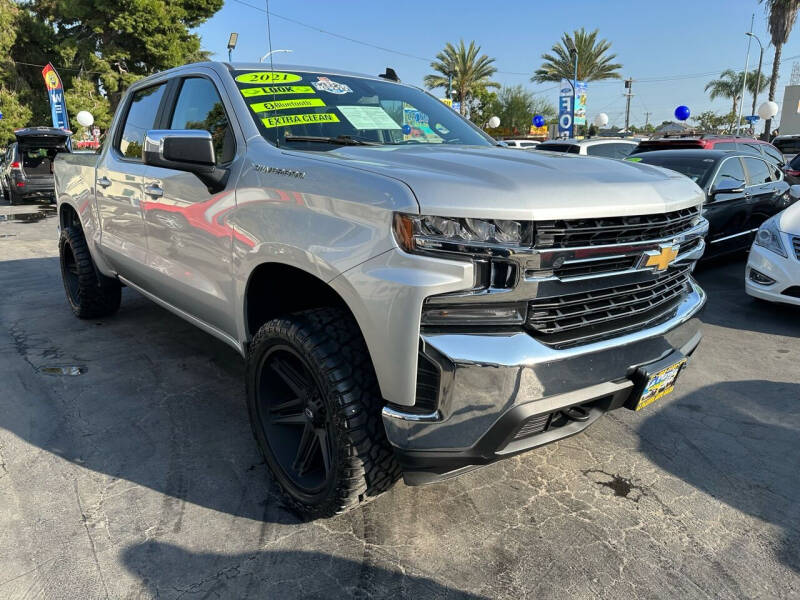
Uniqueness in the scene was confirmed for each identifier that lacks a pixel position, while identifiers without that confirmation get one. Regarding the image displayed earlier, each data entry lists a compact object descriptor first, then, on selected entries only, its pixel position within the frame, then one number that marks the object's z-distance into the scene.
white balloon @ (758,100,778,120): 24.88
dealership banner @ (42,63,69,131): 26.78
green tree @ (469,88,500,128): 50.78
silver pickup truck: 1.85
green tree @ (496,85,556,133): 51.22
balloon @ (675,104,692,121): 22.59
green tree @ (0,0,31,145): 32.62
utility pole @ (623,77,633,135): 59.97
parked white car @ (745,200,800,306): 5.13
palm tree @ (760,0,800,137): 32.06
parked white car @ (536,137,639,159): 11.59
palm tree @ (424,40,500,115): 40.31
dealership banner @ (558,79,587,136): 26.84
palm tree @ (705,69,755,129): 56.22
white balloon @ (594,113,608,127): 29.38
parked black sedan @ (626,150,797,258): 6.77
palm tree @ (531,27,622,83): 35.19
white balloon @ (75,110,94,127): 23.44
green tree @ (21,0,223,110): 30.98
